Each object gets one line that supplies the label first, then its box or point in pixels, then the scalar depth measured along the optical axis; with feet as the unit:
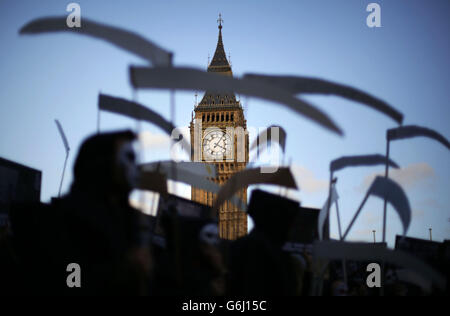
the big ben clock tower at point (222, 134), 156.97
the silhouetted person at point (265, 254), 16.85
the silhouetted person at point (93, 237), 11.96
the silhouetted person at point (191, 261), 14.97
